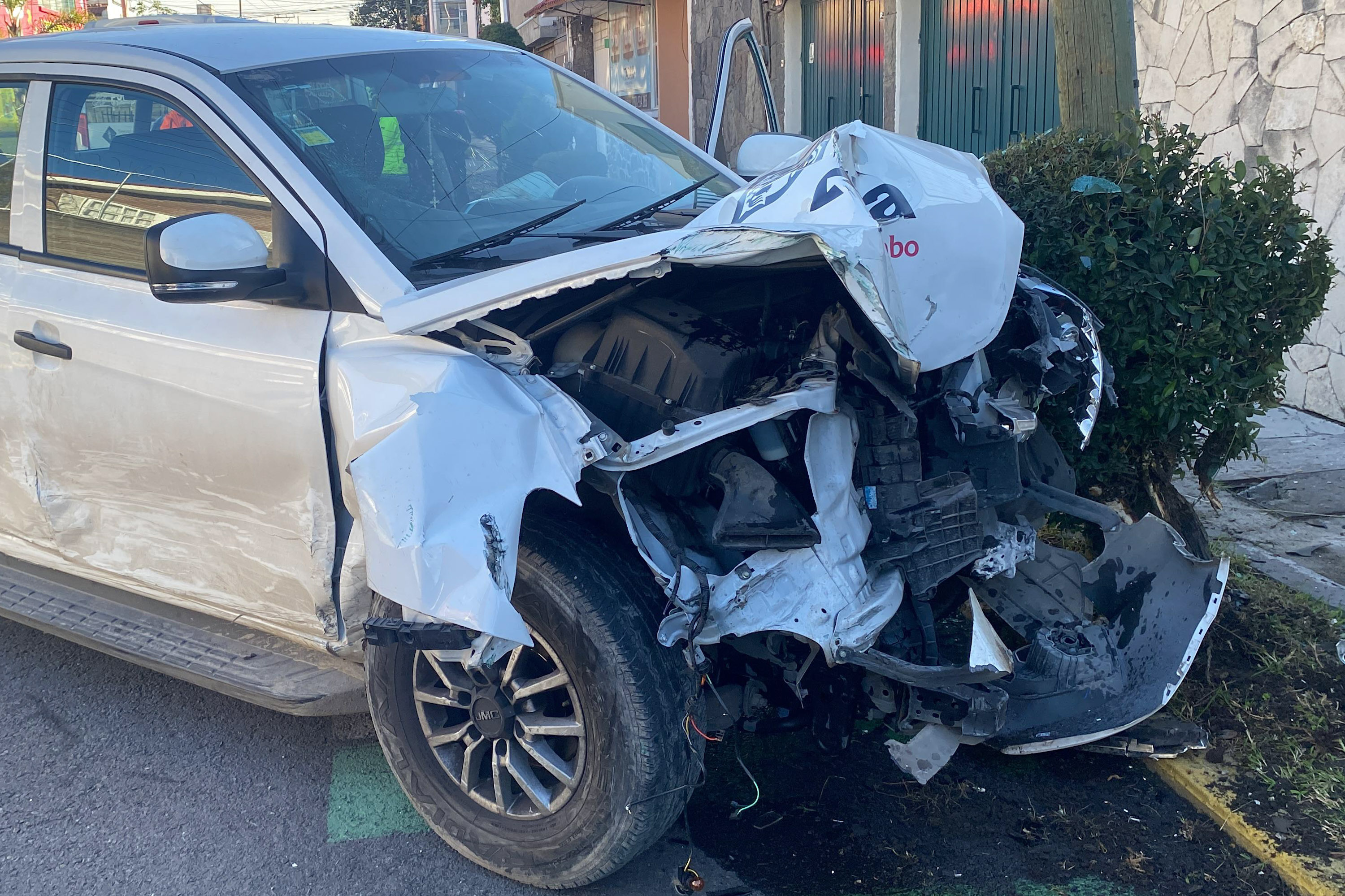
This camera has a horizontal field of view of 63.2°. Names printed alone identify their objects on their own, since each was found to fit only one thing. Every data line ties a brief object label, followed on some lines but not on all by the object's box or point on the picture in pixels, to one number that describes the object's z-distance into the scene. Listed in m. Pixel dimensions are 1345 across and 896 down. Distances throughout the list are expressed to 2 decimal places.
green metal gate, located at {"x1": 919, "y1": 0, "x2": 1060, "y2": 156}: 8.52
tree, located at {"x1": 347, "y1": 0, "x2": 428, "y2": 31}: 41.09
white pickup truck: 2.54
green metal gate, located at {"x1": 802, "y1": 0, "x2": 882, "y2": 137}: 10.87
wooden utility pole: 4.17
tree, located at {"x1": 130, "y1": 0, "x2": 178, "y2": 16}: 28.66
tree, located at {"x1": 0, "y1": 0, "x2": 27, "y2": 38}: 30.23
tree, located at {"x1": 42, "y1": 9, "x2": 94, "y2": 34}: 29.35
